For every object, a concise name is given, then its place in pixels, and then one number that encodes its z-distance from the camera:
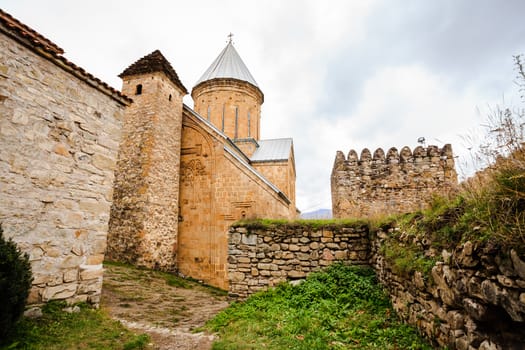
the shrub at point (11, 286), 2.97
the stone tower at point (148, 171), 10.17
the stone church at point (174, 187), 10.37
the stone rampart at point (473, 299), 1.85
